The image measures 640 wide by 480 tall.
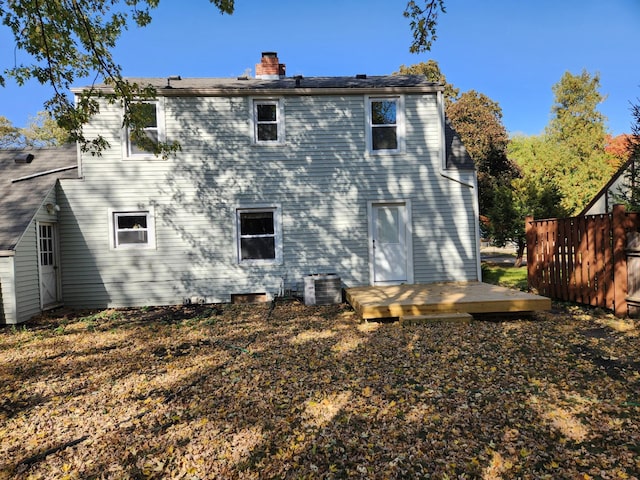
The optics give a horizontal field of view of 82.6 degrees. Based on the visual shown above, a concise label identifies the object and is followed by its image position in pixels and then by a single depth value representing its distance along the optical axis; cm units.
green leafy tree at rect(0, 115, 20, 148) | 3002
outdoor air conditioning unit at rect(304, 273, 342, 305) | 884
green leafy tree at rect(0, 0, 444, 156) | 612
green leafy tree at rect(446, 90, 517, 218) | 1742
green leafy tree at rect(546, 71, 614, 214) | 2420
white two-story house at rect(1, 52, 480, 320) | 923
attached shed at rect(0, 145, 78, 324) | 756
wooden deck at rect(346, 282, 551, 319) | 675
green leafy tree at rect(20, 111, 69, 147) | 3162
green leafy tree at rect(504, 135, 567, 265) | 1402
